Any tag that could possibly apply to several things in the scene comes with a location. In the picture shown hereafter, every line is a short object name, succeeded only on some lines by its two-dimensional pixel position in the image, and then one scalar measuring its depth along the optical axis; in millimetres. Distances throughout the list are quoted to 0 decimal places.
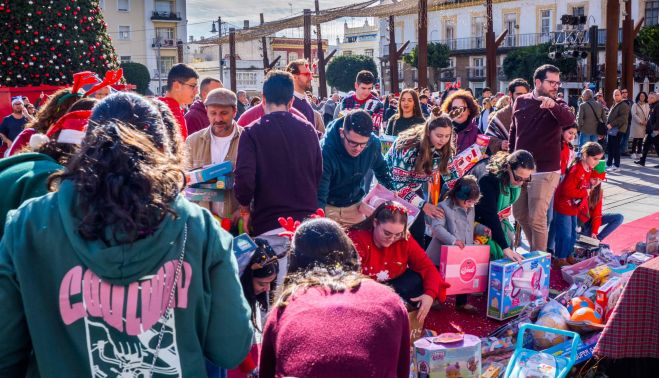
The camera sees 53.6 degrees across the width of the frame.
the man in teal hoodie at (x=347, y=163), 4316
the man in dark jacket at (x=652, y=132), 12641
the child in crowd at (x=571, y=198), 6219
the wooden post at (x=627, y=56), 17875
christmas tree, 8750
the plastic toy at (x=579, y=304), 4289
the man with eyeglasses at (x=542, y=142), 6047
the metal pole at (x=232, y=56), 36556
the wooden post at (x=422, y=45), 19297
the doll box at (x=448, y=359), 3434
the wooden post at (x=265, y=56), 41509
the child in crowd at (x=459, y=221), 5027
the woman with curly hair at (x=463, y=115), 6293
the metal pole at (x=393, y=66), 29741
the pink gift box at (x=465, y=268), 4777
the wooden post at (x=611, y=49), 14812
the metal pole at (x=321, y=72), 33031
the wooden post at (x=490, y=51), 21547
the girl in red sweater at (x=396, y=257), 4156
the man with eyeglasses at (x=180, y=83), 4828
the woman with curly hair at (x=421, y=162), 5090
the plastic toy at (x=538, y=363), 3426
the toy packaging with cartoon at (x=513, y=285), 4742
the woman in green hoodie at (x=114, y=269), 1700
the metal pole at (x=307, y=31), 29656
